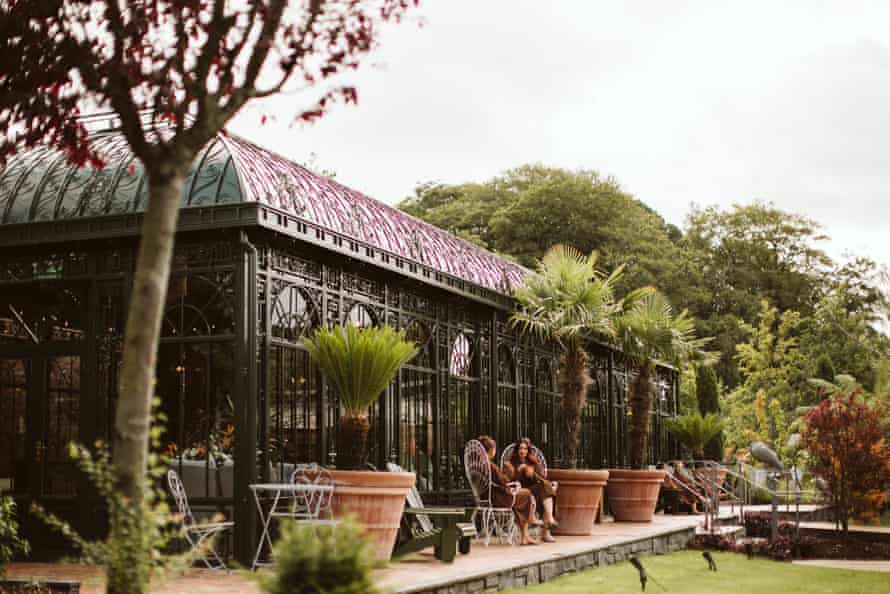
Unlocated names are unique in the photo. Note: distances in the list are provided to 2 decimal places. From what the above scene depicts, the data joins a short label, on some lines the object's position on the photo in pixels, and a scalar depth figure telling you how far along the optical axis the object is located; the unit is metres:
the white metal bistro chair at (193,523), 8.29
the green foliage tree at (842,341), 32.59
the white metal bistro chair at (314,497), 8.43
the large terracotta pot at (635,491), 15.09
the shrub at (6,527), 6.84
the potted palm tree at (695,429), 19.83
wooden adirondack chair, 9.30
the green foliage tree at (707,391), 24.58
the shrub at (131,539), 4.42
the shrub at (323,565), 3.88
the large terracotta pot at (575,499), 12.77
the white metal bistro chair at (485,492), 11.54
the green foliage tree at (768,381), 30.17
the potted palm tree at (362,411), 8.57
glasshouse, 9.00
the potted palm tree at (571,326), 12.81
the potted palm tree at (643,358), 14.64
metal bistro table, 8.12
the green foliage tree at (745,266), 40.47
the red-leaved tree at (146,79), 4.37
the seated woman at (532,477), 11.88
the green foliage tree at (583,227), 37.75
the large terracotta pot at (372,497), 8.55
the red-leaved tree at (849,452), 14.26
